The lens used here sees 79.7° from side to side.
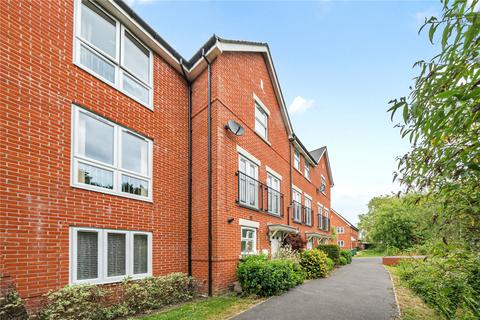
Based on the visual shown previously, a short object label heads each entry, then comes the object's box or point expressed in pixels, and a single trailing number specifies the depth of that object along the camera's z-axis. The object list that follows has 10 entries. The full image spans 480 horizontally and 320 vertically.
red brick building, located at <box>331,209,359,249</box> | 53.59
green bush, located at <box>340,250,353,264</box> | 22.69
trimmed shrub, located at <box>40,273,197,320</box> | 5.70
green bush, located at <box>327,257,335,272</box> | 15.05
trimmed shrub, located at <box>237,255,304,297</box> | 8.89
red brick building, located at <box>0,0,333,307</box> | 5.77
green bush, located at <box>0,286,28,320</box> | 4.94
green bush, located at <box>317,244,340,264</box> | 18.70
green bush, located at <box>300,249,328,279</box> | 13.30
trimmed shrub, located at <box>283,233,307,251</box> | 14.35
